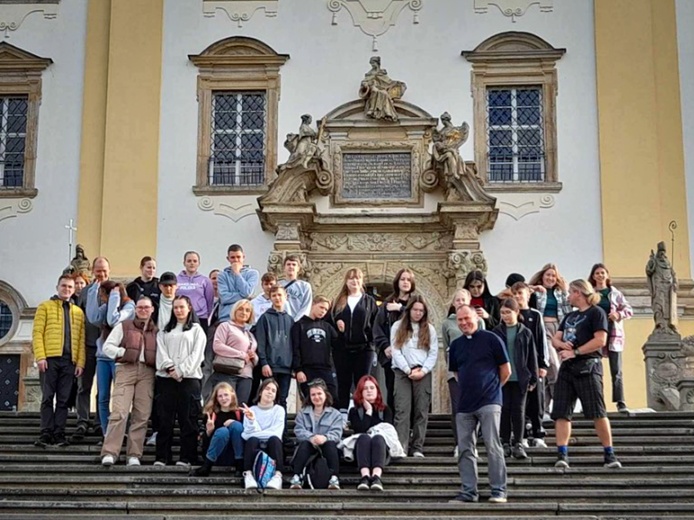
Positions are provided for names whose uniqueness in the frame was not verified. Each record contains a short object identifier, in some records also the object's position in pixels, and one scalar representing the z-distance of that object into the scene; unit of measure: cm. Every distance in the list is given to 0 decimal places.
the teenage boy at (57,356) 1332
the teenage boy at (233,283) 1388
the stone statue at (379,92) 1977
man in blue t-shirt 1105
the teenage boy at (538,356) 1279
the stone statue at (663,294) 1698
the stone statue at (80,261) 1841
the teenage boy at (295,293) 1406
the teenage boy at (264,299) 1373
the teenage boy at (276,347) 1311
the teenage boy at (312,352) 1307
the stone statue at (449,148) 1905
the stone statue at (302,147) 1914
